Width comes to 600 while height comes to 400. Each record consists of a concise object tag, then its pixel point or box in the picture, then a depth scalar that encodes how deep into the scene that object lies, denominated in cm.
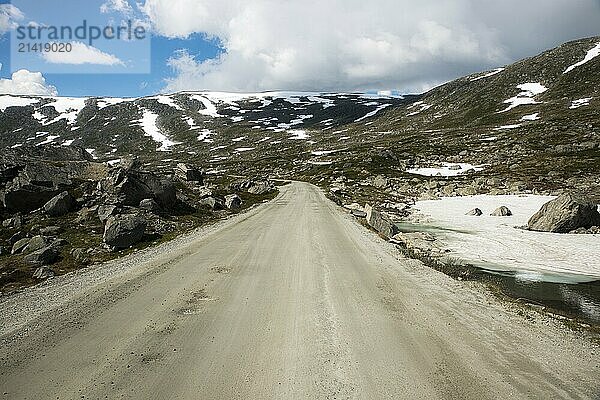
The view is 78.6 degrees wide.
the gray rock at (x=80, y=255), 1833
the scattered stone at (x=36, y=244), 1931
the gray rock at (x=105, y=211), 2570
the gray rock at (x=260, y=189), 6335
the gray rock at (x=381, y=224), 2956
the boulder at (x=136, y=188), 2967
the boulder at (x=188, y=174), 5423
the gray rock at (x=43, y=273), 1565
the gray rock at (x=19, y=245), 1927
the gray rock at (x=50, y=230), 2233
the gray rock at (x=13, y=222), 2352
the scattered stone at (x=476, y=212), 4452
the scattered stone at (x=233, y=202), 4184
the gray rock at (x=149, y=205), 2945
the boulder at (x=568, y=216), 3256
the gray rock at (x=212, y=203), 3875
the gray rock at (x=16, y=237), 2064
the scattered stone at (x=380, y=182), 7714
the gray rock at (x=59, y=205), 2608
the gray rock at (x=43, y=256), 1747
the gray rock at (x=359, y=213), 3838
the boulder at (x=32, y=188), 2616
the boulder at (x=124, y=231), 2077
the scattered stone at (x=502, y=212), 4344
